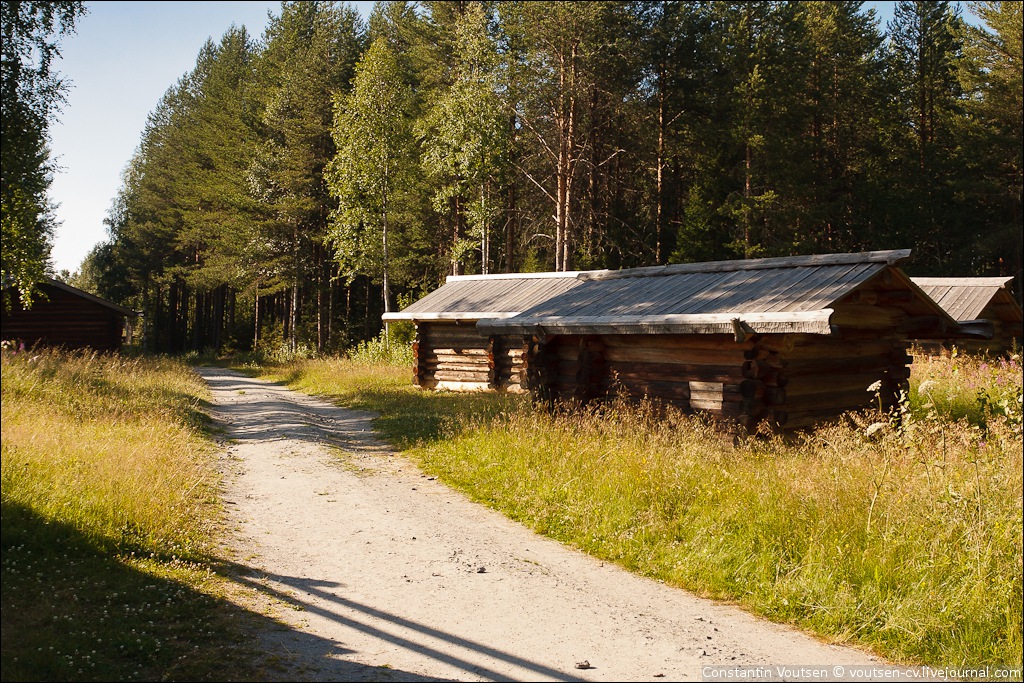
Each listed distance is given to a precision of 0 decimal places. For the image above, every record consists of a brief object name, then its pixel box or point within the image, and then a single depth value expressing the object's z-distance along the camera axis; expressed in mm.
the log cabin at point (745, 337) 10672
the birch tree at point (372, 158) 30000
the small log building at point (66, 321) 27747
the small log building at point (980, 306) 21109
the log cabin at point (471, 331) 19984
